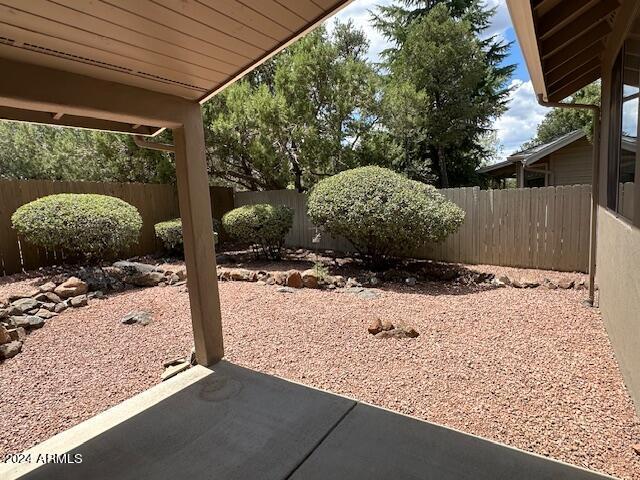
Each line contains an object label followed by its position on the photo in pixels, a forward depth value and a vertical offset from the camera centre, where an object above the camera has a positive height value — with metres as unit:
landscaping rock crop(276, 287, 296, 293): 5.46 -1.24
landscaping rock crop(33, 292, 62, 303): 4.86 -1.01
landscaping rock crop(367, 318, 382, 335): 3.73 -1.29
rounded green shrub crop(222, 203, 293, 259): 7.64 -0.32
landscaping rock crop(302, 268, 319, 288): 5.70 -1.17
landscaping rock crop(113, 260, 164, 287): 6.07 -0.99
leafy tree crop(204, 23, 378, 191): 8.73 +2.19
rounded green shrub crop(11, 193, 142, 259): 5.99 -0.05
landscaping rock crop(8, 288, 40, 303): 4.80 -0.97
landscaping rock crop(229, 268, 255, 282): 6.30 -1.14
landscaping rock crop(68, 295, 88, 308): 4.97 -1.11
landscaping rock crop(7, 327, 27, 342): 3.85 -1.17
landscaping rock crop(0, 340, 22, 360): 3.55 -1.23
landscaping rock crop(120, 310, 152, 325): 4.37 -1.23
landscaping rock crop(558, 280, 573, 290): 5.20 -1.35
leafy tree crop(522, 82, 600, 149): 9.30 +3.99
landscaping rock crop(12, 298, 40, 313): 4.46 -1.00
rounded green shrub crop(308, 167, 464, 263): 5.93 -0.18
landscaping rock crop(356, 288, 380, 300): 5.06 -1.31
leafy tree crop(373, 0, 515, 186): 13.05 +4.52
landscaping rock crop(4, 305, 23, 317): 4.25 -1.01
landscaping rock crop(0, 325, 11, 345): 3.68 -1.13
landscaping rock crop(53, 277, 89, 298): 5.13 -0.96
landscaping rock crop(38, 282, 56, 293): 5.11 -0.93
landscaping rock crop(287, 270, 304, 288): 5.73 -1.15
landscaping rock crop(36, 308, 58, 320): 4.51 -1.14
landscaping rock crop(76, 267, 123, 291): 5.74 -0.95
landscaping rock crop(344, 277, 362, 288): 5.77 -1.28
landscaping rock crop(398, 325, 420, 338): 3.64 -1.32
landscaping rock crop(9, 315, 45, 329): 4.09 -1.12
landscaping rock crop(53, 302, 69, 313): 4.75 -1.13
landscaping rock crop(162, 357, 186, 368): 3.34 -1.35
